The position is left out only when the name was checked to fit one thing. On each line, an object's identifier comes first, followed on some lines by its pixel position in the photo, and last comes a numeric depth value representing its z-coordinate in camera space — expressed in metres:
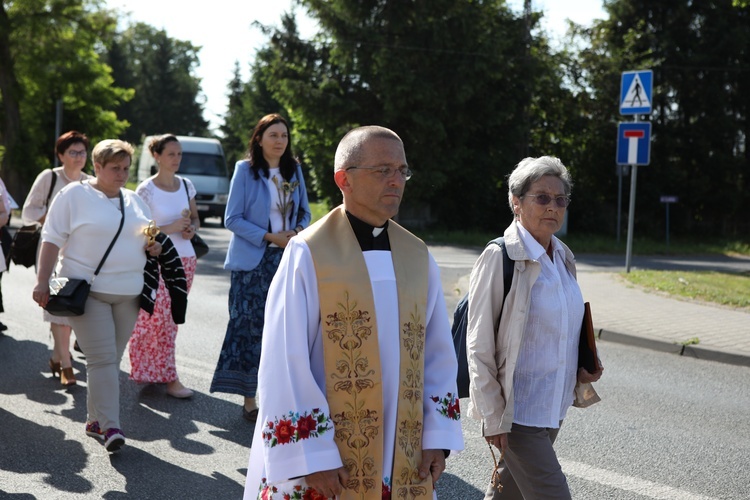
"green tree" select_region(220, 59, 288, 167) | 54.20
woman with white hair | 3.70
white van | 29.84
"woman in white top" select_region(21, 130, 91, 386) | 7.49
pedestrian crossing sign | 14.48
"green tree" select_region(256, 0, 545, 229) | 26.58
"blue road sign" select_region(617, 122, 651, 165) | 14.86
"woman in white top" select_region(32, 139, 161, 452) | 5.63
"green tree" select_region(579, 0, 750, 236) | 31.95
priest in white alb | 2.78
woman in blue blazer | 6.28
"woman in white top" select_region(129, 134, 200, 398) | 7.09
